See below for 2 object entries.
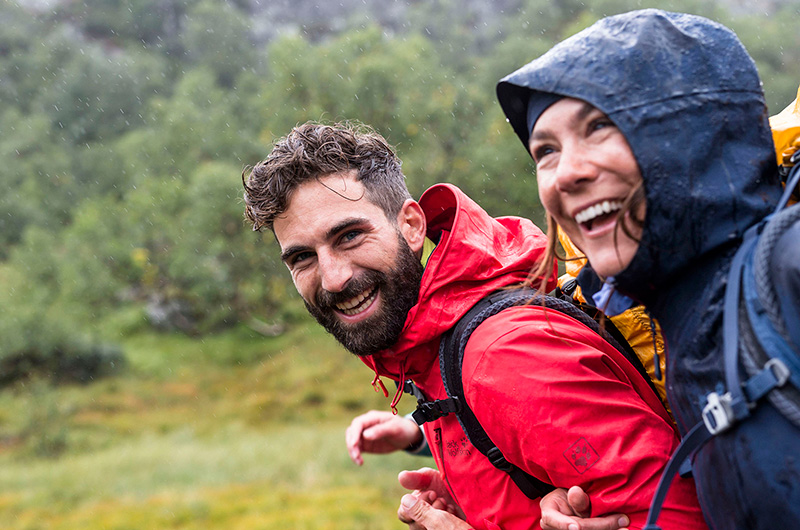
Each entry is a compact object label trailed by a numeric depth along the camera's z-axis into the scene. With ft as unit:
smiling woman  2.87
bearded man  3.22
